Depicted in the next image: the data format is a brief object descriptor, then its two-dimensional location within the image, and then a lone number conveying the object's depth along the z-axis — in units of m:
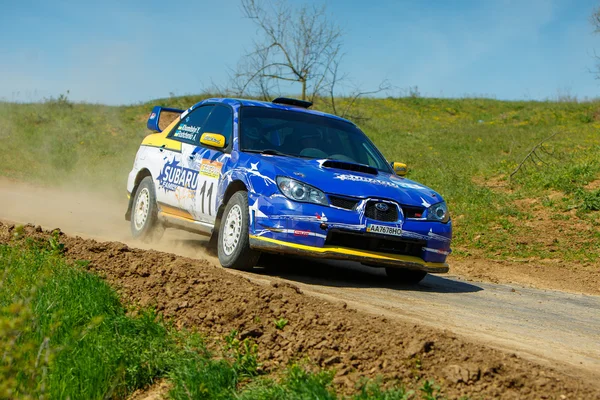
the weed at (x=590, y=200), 13.90
